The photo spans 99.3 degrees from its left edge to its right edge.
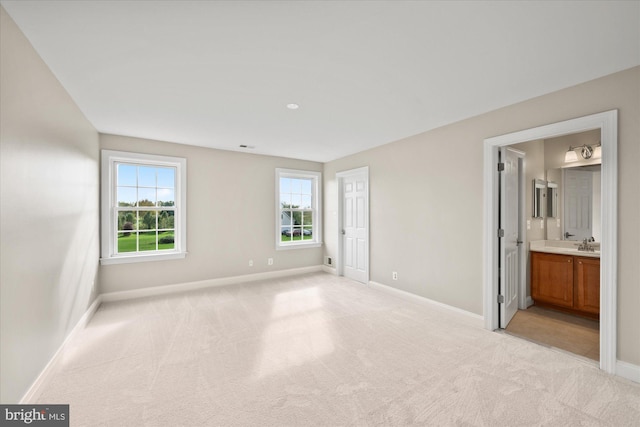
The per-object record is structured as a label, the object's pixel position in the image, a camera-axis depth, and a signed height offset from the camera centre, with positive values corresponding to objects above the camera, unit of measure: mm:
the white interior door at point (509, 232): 3189 -243
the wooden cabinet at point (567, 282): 3404 -941
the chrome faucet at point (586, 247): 3738 -485
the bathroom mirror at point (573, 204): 3844 +122
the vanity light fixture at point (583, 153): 3785 +843
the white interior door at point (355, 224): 5125 -220
